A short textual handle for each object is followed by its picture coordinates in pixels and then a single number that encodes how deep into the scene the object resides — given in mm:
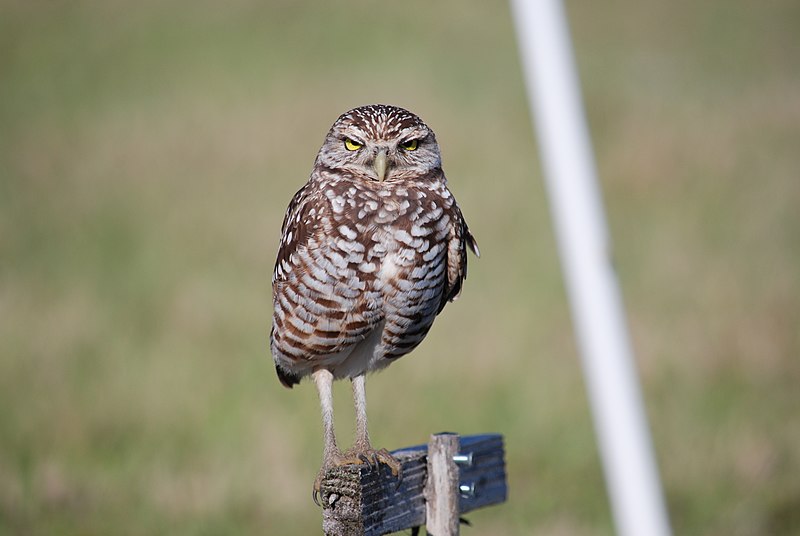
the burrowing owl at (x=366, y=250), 6238
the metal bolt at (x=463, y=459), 6113
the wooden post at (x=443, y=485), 6047
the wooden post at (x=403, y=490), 5312
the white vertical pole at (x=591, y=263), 8953
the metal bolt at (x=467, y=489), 6305
